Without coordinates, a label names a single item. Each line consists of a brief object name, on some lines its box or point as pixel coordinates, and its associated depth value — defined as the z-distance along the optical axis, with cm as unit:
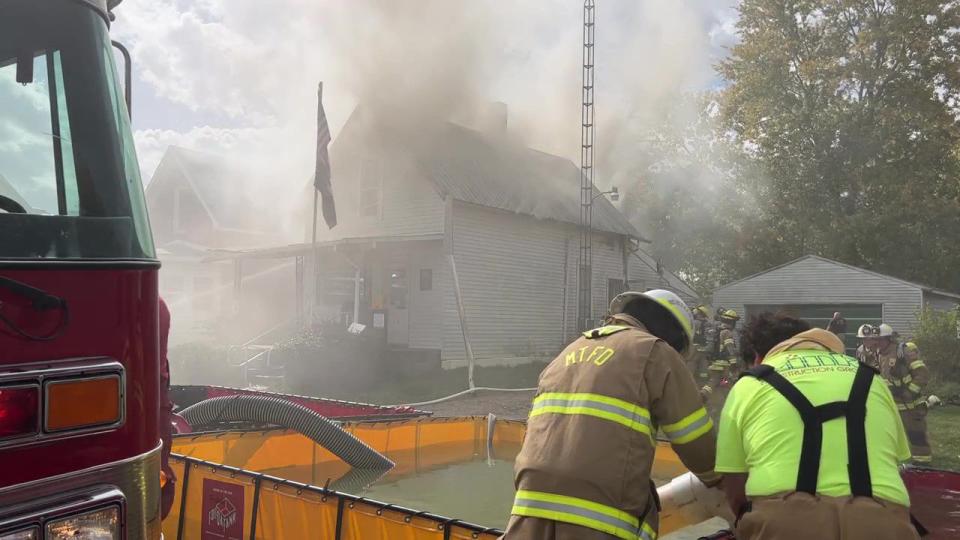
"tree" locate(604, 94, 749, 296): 3441
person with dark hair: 219
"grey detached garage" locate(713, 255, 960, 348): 1939
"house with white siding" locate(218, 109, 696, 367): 1759
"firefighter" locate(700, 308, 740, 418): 1023
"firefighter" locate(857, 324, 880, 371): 938
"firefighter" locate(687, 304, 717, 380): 1141
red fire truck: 148
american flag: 1653
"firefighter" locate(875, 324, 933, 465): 791
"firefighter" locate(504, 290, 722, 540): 236
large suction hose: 573
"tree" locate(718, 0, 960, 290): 2686
